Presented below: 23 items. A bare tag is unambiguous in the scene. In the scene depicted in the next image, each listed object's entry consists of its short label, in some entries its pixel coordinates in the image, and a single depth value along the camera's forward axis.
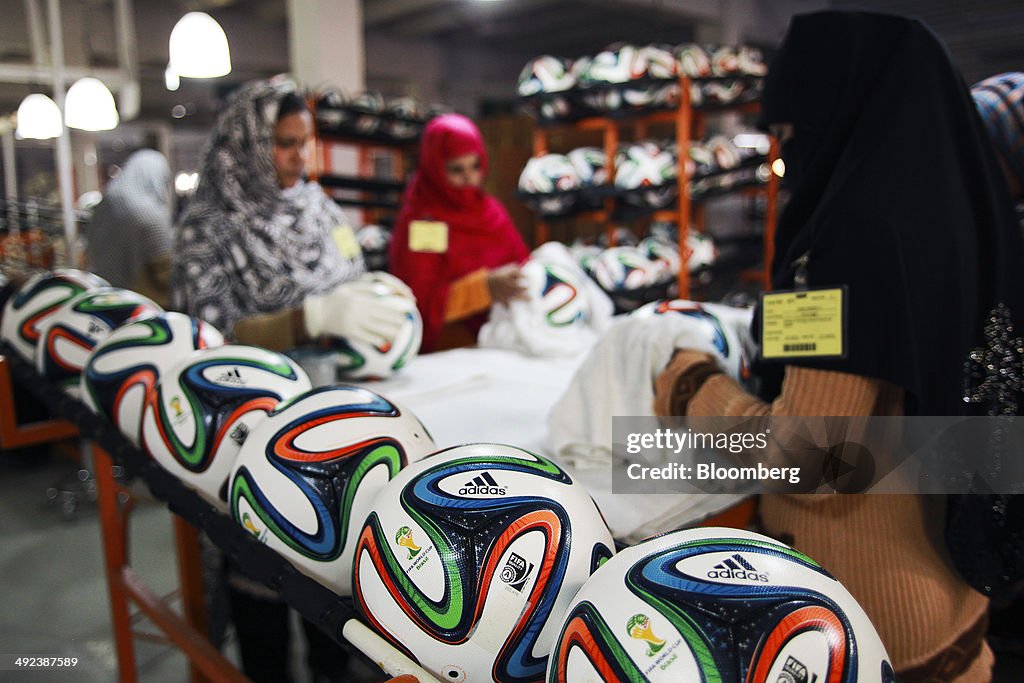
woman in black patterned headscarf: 2.14
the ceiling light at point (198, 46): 3.82
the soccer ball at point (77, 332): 1.76
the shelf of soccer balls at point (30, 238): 3.11
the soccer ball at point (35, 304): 1.91
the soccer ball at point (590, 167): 4.48
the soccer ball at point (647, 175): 4.24
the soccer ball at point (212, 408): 1.22
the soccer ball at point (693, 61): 4.16
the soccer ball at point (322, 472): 0.96
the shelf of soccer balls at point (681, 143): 4.22
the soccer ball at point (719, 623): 0.59
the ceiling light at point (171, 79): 4.70
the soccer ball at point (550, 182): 4.43
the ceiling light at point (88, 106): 4.17
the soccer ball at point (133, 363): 1.45
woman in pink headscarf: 2.75
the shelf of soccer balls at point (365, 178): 4.22
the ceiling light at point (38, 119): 3.26
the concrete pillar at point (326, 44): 4.93
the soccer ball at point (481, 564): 0.74
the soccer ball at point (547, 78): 4.31
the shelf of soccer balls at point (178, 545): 0.94
